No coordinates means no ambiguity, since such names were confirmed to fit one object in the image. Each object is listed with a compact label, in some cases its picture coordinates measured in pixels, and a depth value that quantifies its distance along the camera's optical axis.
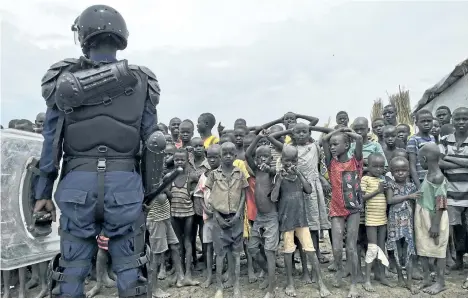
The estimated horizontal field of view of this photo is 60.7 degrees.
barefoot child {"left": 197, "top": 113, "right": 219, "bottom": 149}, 6.04
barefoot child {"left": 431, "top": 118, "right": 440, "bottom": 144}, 5.12
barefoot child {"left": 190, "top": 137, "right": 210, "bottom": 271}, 5.05
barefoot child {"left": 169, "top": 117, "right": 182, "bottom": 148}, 6.26
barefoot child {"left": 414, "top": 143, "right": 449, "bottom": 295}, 4.21
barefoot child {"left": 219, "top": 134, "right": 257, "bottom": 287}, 4.59
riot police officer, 2.57
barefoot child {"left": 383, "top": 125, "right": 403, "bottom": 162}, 5.07
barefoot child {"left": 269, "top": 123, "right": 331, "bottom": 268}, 4.67
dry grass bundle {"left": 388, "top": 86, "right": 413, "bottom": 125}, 10.08
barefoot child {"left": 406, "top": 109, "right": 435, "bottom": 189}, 4.71
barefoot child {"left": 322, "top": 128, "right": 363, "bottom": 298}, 4.27
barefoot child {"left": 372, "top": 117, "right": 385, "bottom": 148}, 5.58
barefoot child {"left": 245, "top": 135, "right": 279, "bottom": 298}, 4.20
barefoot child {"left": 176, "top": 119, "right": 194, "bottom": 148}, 5.43
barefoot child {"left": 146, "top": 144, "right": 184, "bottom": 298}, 4.56
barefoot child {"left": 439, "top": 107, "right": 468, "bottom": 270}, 4.57
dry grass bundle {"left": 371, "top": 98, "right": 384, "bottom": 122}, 10.27
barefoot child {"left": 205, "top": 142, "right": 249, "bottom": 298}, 4.31
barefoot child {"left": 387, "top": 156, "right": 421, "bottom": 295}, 4.35
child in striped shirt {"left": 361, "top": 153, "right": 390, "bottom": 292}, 4.31
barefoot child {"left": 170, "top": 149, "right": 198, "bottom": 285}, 4.89
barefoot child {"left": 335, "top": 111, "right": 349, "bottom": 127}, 6.23
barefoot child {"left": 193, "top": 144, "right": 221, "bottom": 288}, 4.61
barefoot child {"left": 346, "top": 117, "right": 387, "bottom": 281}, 4.70
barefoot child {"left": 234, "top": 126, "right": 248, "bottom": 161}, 5.50
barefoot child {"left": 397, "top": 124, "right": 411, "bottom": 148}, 5.48
